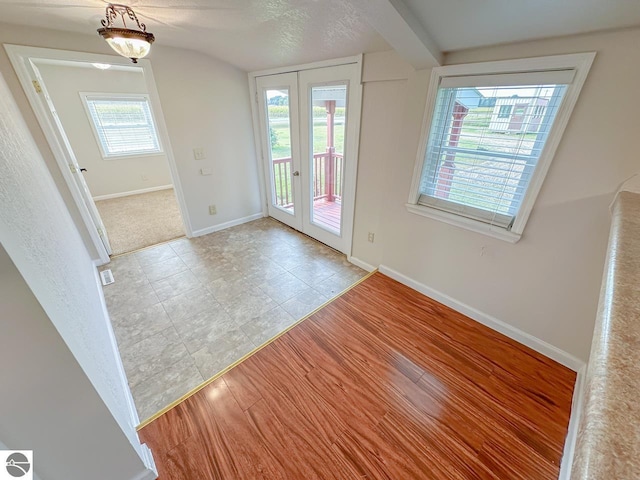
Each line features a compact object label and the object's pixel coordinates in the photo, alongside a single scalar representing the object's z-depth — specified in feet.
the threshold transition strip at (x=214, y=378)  4.51
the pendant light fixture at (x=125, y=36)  5.21
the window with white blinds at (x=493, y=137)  4.47
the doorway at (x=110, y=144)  7.62
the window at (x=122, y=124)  14.43
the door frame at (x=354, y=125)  7.17
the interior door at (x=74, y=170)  7.32
